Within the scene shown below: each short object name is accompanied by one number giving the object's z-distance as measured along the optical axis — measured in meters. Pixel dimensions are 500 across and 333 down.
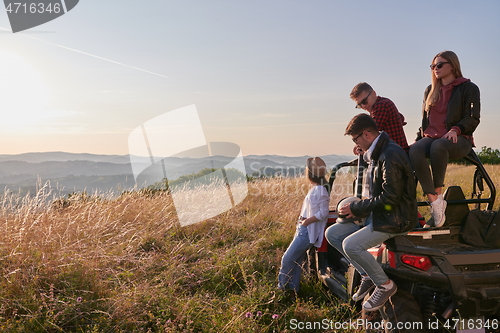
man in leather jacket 3.08
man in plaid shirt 4.63
